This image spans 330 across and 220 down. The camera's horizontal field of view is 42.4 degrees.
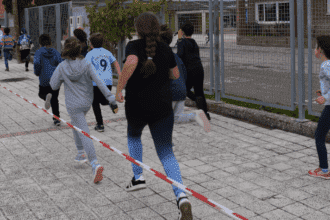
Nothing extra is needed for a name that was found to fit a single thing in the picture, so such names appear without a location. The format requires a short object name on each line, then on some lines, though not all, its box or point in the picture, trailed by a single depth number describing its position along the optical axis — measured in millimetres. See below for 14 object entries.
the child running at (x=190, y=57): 6922
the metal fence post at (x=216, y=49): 8211
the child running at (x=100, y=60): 6551
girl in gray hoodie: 4809
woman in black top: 3566
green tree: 11133
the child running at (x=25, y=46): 16359
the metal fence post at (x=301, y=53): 6301
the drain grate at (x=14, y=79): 13958
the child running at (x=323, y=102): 4414
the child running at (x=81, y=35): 6883
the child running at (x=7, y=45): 16736
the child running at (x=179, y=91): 5033
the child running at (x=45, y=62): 7059
